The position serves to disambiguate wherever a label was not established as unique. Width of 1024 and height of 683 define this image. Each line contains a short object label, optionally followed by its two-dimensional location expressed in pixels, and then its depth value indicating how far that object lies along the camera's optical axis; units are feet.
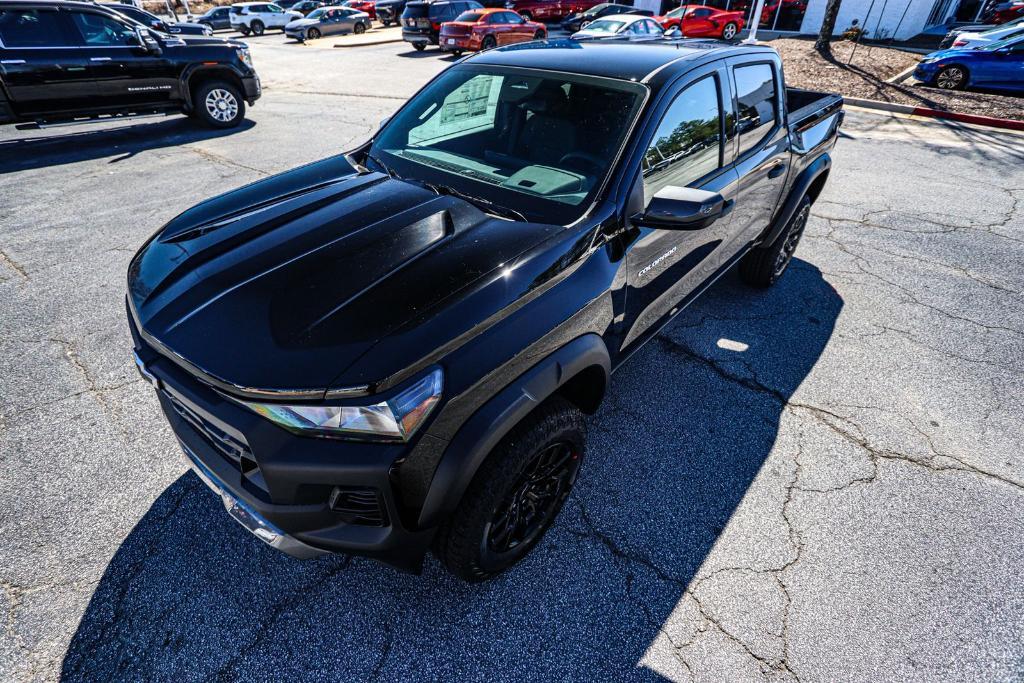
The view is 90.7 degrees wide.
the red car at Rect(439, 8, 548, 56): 53.72
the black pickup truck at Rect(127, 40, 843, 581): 5.14
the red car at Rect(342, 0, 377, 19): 91.30
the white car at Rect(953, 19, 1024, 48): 36.25
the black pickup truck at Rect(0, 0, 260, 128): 22.61
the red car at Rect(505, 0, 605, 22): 79.82
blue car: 34.53
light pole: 48.79
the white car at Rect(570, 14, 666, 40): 47.85
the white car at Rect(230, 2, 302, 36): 84.74
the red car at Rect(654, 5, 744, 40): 61.85
